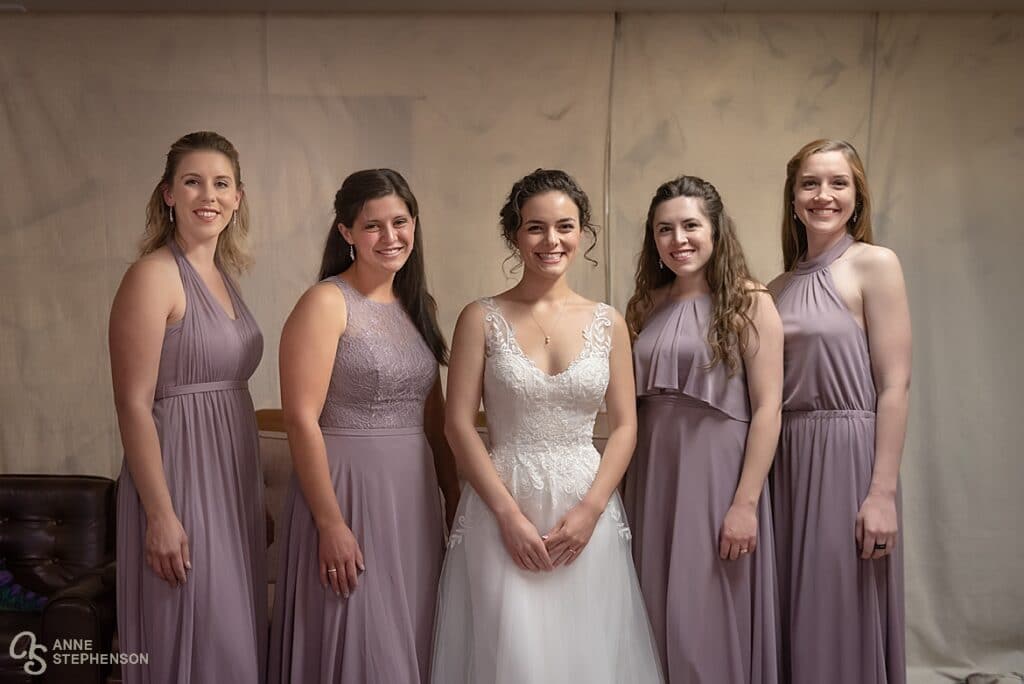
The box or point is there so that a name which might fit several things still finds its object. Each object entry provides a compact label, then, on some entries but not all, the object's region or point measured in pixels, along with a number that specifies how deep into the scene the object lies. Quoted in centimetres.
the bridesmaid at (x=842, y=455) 270
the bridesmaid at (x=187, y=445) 248
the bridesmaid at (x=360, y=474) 250
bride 248
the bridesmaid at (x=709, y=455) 262
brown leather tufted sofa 359
